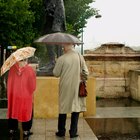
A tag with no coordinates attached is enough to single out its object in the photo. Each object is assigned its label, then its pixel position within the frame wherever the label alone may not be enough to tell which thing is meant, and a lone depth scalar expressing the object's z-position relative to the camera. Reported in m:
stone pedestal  5.98
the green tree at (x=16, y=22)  18.06
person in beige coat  4.63
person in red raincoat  4.36
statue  6.34
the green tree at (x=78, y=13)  21.40
